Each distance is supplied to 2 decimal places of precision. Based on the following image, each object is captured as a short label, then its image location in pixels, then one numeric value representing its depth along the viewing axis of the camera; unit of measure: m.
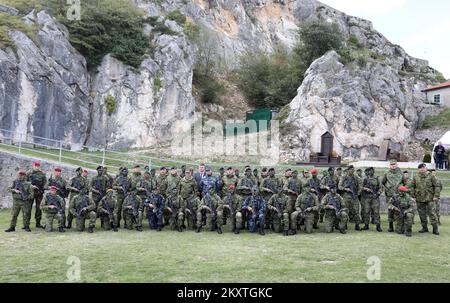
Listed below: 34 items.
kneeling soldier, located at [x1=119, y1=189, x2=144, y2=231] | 13.97
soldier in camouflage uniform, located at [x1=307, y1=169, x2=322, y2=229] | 14.84
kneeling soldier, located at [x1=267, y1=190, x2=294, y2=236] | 13.48
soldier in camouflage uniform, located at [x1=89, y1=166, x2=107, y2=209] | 14.84
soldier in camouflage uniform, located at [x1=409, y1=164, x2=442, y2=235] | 13.89
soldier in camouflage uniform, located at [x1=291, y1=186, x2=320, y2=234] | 13.52
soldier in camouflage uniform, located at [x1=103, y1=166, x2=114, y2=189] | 15.12
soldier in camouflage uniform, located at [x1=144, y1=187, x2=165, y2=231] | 14.02
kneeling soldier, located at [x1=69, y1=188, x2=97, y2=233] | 13.61
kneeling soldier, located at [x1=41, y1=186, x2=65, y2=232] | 13.60
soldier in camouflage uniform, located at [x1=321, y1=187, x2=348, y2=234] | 13.53
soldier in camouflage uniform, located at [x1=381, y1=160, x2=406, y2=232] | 14.49
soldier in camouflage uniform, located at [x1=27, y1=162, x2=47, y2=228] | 14.75
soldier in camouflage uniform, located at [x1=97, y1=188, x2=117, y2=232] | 13.88
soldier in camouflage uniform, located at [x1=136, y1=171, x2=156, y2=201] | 14.70
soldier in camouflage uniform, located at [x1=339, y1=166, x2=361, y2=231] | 14.46
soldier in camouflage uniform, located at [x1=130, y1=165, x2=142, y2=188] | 15.13
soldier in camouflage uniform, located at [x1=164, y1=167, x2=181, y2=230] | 14.18
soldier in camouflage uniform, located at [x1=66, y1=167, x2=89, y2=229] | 14.55
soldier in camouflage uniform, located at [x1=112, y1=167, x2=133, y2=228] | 14.80
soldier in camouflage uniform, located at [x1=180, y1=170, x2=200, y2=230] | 14.12
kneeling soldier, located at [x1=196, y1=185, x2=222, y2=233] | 13.81
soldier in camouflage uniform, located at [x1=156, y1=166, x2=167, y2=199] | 15.27
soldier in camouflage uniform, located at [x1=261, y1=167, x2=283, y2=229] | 14.74
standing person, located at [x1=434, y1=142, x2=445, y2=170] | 28.11
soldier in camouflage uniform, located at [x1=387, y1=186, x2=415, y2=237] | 13.28
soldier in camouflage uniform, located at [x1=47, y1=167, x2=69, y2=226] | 14.74
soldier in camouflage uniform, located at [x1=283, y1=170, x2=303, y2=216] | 14.48
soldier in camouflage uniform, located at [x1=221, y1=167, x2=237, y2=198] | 15.21
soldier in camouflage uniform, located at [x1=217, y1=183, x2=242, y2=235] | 13.52
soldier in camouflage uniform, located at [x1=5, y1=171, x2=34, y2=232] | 13.72
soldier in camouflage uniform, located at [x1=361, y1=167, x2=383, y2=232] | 14.30
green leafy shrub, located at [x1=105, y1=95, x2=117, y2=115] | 33.47
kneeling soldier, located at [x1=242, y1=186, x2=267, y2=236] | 13.39
